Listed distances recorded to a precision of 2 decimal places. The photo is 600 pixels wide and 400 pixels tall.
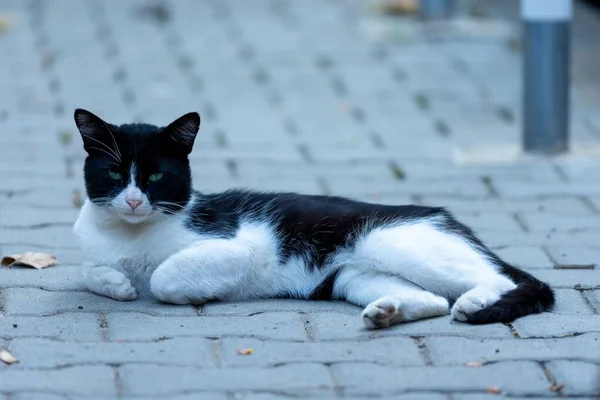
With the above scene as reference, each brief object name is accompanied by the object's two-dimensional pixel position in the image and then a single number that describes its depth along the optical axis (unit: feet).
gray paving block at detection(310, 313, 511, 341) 23.39
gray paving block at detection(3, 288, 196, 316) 25.09
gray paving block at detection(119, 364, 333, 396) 20.27
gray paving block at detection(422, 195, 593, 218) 35.94
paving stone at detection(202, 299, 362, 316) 25.25
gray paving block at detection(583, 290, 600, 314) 26.09
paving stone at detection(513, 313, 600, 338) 23.54
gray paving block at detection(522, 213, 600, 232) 33.91
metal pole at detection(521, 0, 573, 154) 42.09
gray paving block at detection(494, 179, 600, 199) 37.93
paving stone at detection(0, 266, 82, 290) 27.27
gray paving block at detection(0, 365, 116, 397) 20.16
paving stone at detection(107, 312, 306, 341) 23.38
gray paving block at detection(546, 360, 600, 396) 20.24
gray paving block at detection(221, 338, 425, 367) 21.84
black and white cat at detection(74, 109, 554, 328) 24.82
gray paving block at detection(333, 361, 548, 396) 20.31
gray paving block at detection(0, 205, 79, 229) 33.68
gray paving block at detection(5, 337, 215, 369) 21.63
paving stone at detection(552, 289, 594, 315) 25.50
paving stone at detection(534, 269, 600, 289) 27.76
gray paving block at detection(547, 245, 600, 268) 29.86
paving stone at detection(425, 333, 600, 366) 21.95
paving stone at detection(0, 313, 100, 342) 23.31
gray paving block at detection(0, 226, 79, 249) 31.63
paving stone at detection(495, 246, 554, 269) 30.01
